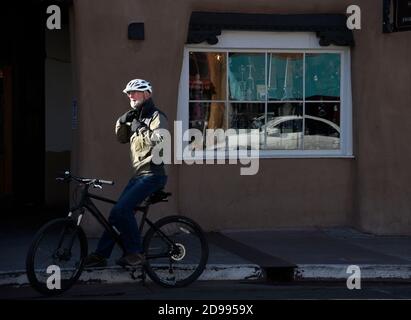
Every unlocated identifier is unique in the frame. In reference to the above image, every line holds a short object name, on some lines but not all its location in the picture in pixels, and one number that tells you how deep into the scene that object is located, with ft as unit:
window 34.47
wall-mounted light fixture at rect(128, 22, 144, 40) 32.40
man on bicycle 24.18
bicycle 23.35
